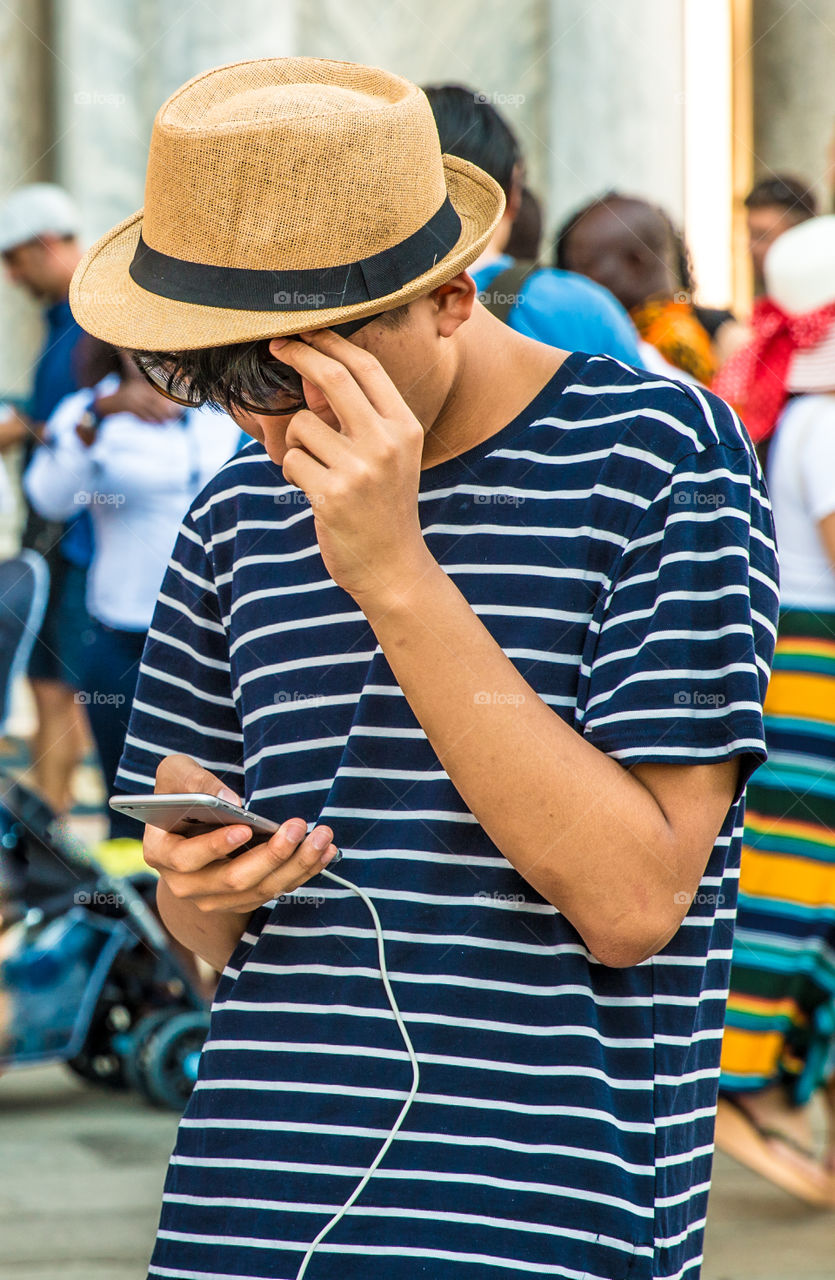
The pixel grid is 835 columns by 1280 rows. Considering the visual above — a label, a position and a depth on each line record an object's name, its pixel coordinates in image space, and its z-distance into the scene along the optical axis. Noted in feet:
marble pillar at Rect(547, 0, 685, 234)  49.60
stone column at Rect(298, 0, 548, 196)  54.24
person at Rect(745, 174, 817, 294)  34.63
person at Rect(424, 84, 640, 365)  17.92
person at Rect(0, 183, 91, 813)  32.81
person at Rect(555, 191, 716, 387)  26.14
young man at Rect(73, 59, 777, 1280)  7.29
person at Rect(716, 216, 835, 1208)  20.92
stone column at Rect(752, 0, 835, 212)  61.11
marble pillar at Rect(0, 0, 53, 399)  53.67
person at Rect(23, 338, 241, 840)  28.07
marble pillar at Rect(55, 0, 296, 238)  50.88
